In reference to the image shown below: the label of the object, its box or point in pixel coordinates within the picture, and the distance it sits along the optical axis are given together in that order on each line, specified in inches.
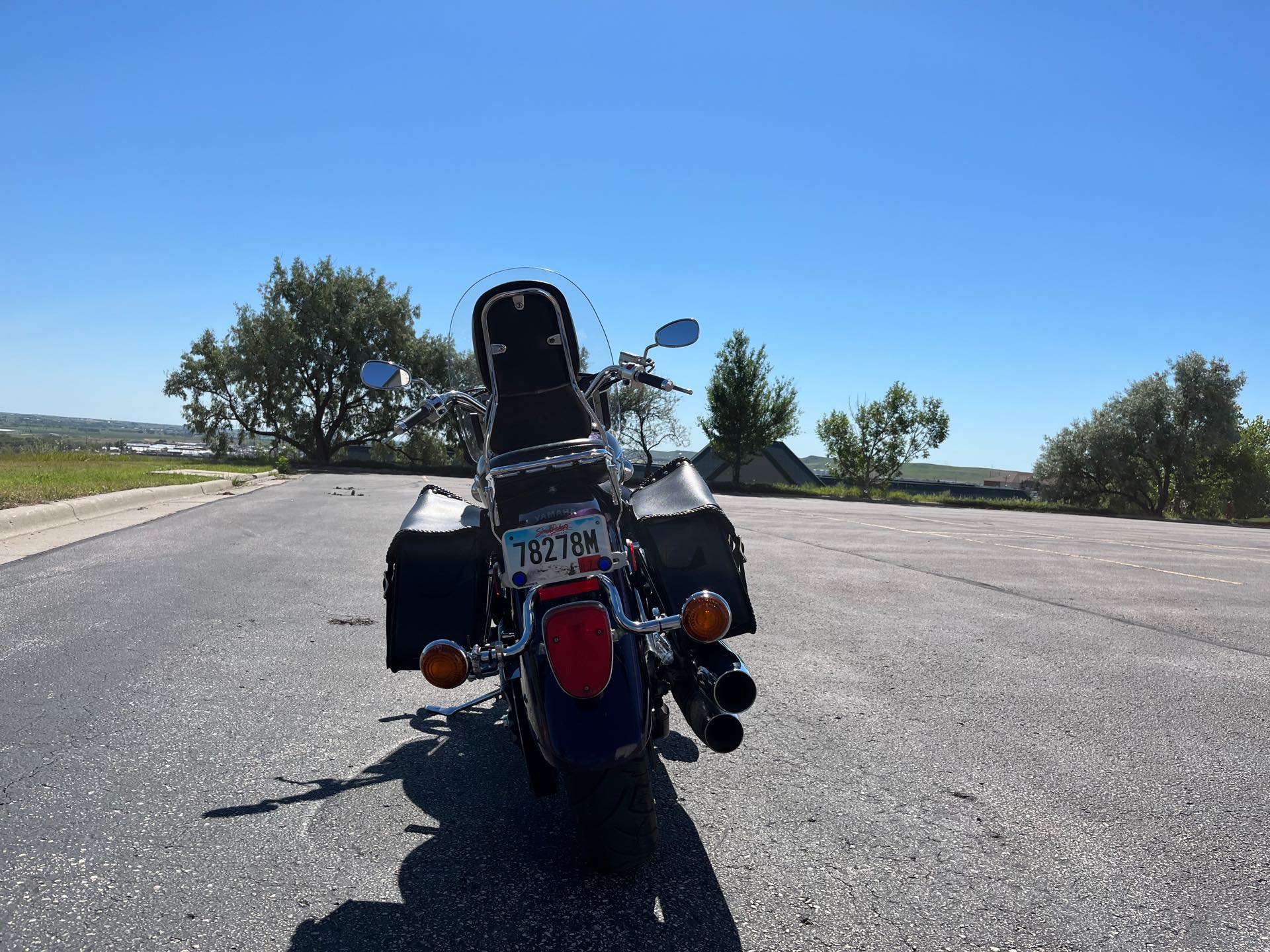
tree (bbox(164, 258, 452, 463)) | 1862.7
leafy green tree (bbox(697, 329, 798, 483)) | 1781.5
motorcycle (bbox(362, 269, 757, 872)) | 102.0
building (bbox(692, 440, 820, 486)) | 2217.0
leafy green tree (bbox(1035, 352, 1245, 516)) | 1787.6
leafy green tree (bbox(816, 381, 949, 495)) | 1850.4
